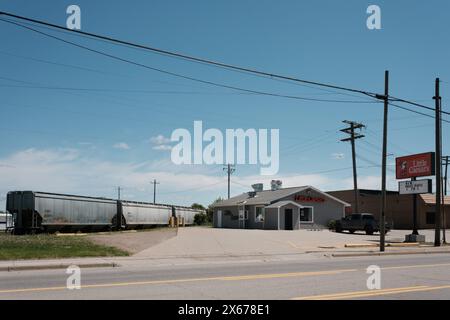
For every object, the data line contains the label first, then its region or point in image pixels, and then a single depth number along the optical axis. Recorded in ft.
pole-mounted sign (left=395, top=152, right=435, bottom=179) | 119.03
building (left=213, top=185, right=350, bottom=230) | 157.69
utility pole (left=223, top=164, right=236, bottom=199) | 267.92
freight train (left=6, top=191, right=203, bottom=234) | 107.04
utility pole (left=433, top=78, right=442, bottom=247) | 102.32
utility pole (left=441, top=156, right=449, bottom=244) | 179.88
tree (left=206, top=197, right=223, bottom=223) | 238.31
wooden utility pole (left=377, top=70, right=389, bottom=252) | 86.74
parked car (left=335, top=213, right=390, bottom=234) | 148.05
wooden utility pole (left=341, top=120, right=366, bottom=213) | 168.79
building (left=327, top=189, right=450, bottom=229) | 192.65
